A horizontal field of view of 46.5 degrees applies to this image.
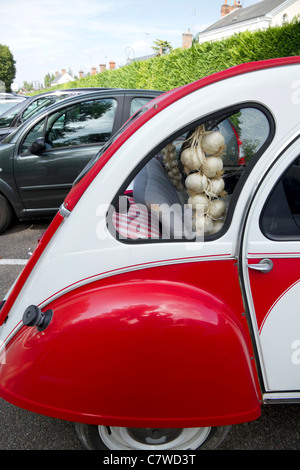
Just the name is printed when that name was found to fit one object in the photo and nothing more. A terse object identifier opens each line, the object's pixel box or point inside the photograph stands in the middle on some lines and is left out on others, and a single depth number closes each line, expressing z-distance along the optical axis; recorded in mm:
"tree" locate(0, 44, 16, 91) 76312
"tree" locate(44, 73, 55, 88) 107125
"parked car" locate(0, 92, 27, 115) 10031
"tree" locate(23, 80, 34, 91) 126200
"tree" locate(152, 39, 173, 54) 38509
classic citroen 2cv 1333
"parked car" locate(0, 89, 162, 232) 4438
